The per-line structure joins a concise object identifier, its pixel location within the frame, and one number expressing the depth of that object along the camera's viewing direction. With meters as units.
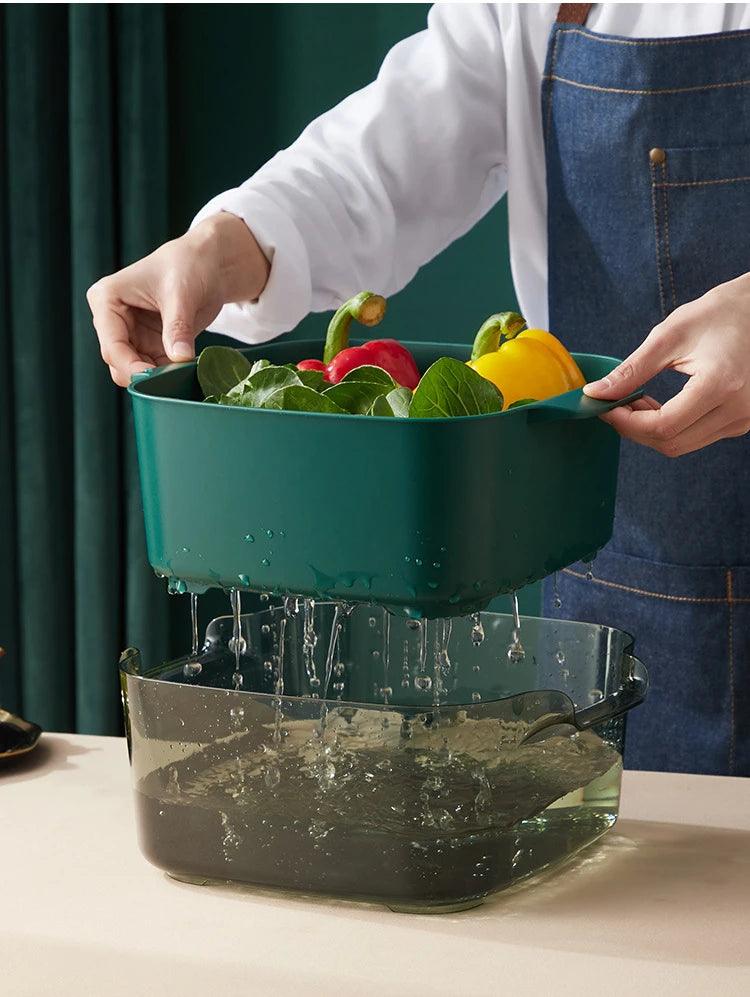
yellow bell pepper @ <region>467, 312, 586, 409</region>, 1.71
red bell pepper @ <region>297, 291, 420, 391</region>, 1.74
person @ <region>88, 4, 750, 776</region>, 2.05
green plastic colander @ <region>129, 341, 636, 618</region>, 1.59
